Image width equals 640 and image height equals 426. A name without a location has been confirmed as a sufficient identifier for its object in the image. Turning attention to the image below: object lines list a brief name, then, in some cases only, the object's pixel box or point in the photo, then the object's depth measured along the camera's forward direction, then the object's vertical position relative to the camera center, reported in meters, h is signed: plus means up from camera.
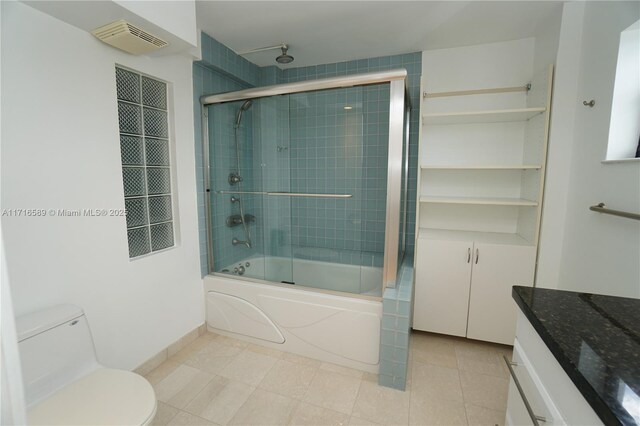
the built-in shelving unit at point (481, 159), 2.13 +0.20
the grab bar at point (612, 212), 1.22 -0.12
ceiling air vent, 1.40 +0.73
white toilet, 1.12 -0.92
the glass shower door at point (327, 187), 2.13 -0.05
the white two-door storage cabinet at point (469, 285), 2.07 -0.77
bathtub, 1.92 -0.94
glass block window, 1.78 +0.12
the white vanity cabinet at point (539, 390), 0.63 -0.54
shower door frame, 1.76 +0.39
